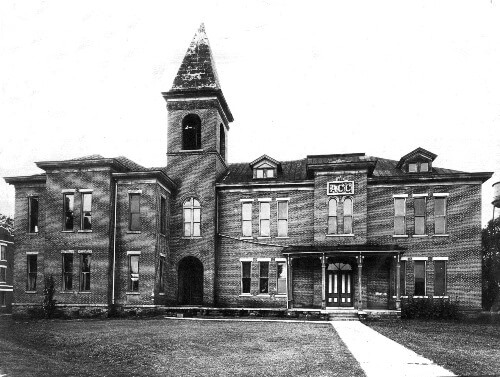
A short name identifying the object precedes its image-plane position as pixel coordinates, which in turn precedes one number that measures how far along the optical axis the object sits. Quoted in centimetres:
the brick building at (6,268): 4341
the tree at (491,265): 4712
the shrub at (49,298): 2834
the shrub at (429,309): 2827
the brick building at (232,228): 2927
